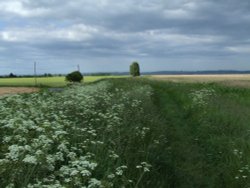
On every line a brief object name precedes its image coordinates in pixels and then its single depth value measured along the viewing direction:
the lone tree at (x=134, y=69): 80.03
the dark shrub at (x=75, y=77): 61.95
